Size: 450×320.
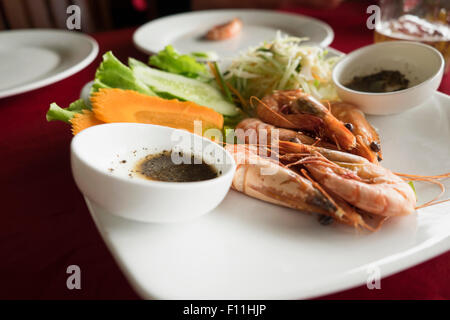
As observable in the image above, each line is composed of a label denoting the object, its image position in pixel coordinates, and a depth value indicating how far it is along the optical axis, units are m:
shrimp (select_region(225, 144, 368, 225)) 0.29
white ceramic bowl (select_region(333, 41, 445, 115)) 0.36
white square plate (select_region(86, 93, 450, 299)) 0.25
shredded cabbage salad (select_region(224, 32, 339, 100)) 0.44
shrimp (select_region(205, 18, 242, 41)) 0.56
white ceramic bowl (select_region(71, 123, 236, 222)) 0.27
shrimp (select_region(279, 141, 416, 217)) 0.28
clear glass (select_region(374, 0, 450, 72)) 0.44
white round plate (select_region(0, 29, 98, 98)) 0.45
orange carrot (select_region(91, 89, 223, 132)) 0.35
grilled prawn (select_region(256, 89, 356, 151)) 0.35
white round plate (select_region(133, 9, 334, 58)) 0.54
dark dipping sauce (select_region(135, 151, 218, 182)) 0.30
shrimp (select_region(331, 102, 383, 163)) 0.33
